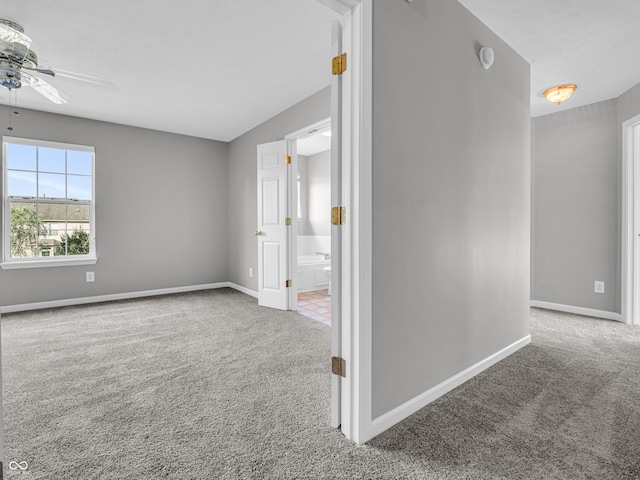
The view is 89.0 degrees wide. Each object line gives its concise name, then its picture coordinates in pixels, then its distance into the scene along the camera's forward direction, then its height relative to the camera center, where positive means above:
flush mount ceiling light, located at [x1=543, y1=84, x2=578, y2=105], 3.29 +1.50
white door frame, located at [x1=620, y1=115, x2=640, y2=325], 3.46 +0.20
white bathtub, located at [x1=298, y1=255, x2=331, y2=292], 5.45 -0.62
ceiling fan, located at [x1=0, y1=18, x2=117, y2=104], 2.35 +1.31
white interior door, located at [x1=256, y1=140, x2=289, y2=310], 4.12 +0.17
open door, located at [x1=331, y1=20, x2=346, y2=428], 1.65 +0.17
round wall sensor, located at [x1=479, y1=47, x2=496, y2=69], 2.24 +1.26
